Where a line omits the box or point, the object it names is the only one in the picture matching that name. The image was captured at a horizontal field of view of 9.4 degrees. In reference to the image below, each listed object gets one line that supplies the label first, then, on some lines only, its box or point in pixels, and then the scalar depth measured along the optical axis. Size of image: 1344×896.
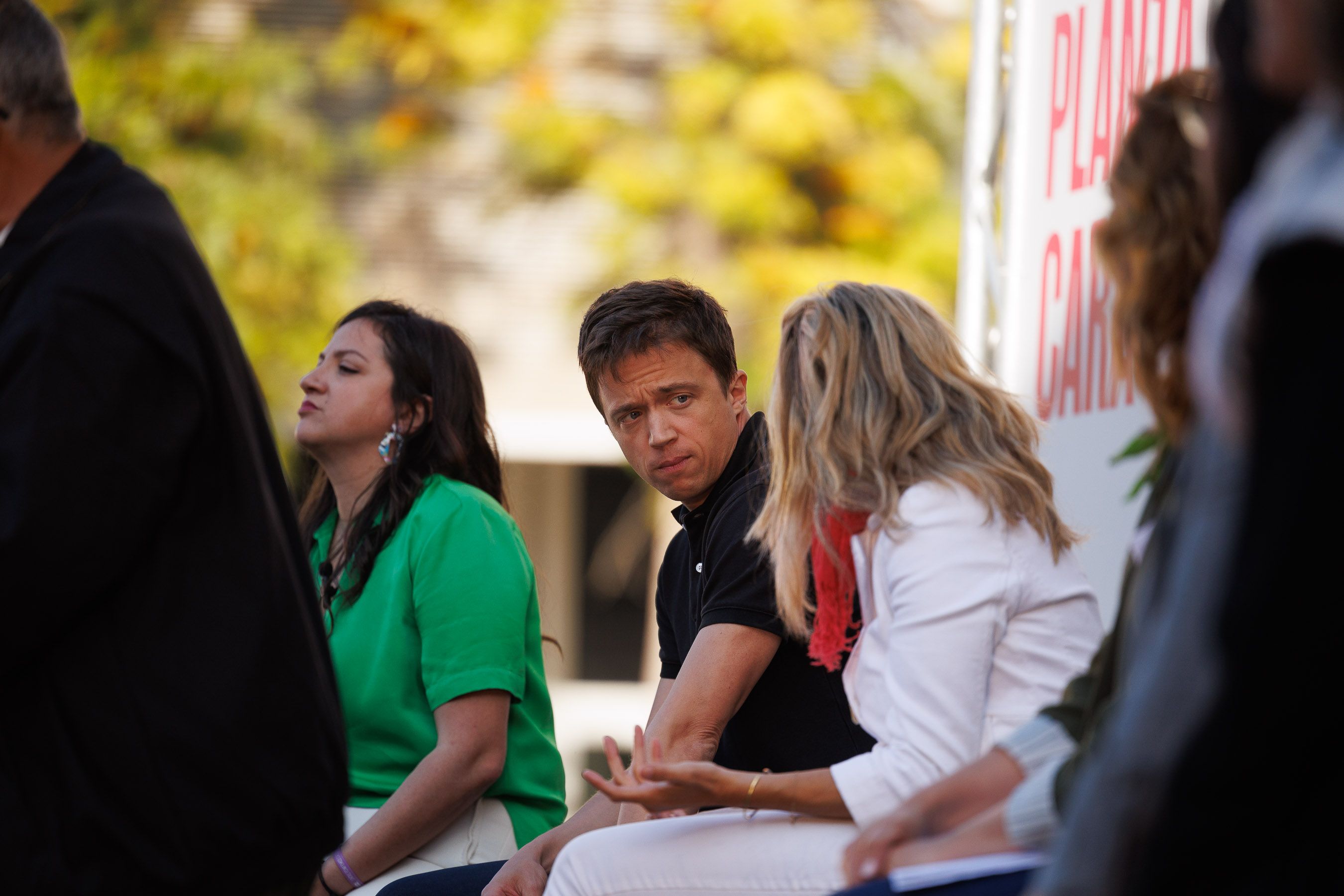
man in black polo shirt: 7.81
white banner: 8.33
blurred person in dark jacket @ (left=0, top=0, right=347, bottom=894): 7.43
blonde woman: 7.56
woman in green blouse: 8.01
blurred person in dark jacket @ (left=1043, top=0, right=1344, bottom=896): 4.93
